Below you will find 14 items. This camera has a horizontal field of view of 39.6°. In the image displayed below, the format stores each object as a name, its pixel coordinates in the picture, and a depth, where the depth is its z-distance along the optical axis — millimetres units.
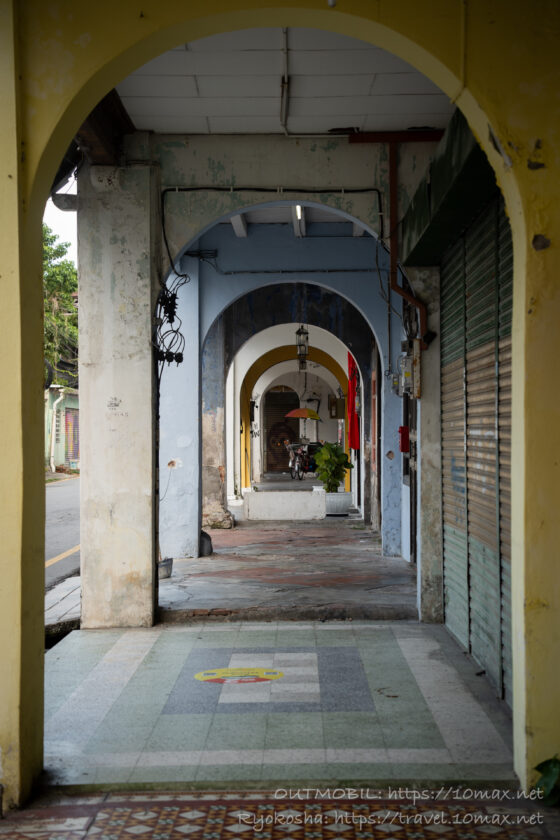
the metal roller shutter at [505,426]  4215
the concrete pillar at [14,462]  3209
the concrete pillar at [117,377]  6266
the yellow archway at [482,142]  3195
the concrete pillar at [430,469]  6223
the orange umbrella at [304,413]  25936
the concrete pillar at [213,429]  12125
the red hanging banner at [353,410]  15886
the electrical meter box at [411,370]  6230
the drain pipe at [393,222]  6254
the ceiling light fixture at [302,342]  13875
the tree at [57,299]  24359
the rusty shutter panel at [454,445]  5486
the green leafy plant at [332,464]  15992
